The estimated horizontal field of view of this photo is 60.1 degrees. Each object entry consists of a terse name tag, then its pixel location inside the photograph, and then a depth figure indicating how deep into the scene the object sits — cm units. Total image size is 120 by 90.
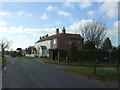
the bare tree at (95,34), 3182
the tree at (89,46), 2351
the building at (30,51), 4795
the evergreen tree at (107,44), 3212
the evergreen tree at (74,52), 2086
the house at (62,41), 3145
